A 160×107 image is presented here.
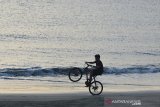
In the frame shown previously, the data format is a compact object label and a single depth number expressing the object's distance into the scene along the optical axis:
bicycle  23.09
